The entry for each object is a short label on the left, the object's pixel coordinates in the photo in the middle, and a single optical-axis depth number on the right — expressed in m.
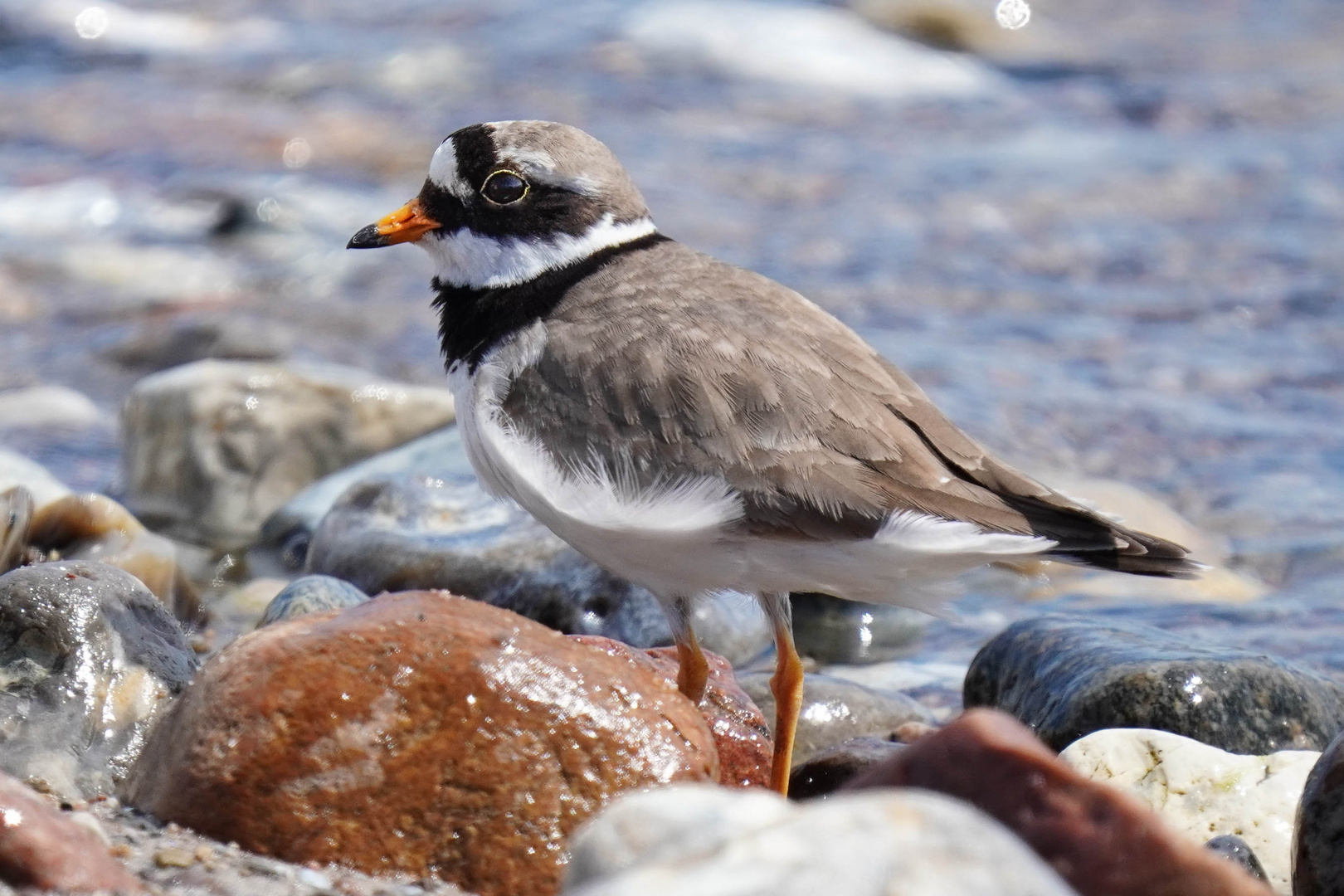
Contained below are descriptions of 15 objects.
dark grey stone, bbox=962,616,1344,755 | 9.57
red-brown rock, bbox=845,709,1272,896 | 5.68
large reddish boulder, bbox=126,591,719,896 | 7.12
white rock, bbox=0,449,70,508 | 12.09
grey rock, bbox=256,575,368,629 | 10.45
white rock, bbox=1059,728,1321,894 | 8.39
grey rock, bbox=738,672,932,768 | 10.62
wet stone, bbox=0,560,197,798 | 8.10
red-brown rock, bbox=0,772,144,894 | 5.90
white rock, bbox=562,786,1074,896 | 4.55
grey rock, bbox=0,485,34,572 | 11.51
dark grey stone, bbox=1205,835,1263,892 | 7.81
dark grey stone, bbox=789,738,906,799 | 9.50
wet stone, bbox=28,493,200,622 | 11.90
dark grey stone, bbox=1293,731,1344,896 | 7.33
